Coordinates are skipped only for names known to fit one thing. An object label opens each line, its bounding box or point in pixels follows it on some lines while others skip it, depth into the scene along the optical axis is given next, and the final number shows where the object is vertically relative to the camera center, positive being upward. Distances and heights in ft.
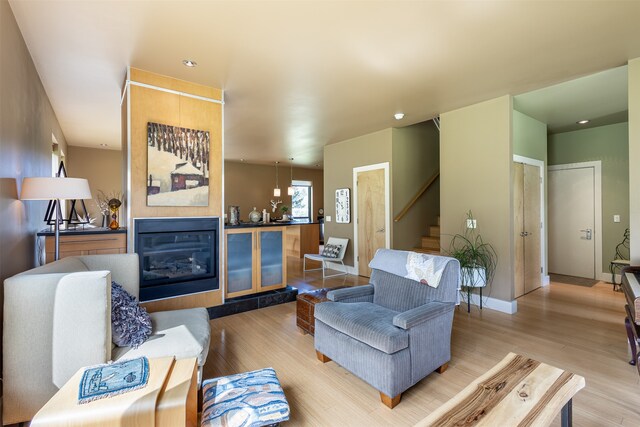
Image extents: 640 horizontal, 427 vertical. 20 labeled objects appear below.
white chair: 18.33 -2.53
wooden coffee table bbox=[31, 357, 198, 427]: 3.91 -2.67
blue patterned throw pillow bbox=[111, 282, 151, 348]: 6.20 -2.35
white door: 17.10 -0.51
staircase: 17.08 -1.71
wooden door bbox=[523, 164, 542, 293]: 14.76 -0.78
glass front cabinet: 12.57 -2.06
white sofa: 5.27 -2.15
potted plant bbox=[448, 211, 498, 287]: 12.03 -1.84
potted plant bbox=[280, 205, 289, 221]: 28.32 -0.30
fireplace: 10.03 -1.47
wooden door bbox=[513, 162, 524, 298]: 13.98 -0.50
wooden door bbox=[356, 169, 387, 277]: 17.57 -0.16
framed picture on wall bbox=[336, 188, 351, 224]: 19.69 +0.46
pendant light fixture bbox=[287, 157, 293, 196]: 27.94 +2.51
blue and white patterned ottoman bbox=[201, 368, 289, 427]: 5.22 -3.56
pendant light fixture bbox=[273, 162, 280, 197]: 29.17 +2.16
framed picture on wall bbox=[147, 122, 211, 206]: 10.07 +1.73
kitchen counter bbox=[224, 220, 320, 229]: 12.61 -0.49
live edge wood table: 4.04 -2.81
